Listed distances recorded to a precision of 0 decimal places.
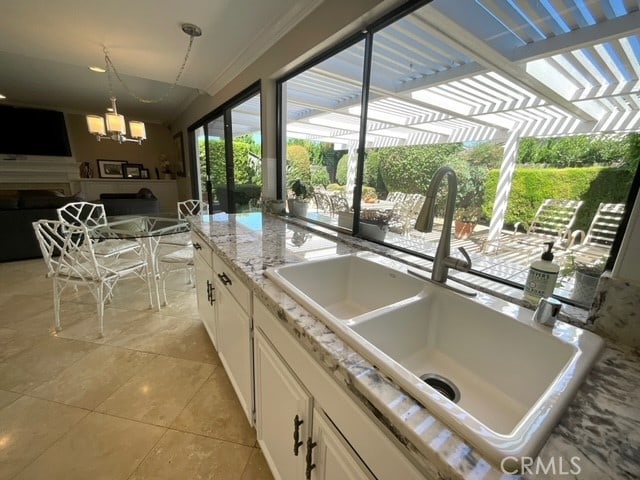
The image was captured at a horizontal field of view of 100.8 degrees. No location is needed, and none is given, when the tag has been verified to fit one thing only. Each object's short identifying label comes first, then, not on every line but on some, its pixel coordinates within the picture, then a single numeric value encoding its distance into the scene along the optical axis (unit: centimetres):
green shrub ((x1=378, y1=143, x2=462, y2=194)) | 176
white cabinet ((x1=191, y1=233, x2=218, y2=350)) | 157
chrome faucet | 85
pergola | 103
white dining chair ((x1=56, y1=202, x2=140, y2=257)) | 229
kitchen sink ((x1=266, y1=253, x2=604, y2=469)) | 42
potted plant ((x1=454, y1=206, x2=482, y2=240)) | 149
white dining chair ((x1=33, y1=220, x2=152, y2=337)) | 191
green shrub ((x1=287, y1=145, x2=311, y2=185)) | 254
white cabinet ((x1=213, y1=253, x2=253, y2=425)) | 111
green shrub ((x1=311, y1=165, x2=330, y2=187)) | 257
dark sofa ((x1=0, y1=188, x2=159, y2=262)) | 326
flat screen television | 480
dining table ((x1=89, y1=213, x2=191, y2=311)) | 221
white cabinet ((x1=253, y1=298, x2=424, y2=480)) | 52
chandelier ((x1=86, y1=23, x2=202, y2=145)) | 274
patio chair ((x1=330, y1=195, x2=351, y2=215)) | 256
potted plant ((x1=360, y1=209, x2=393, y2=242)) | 157
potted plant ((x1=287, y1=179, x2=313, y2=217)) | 222
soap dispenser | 79
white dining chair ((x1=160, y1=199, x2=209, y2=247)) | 280
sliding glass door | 310
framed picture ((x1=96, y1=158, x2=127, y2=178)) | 611
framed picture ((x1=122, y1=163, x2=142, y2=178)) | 635
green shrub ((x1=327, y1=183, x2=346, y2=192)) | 250
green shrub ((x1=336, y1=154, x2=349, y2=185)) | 238
